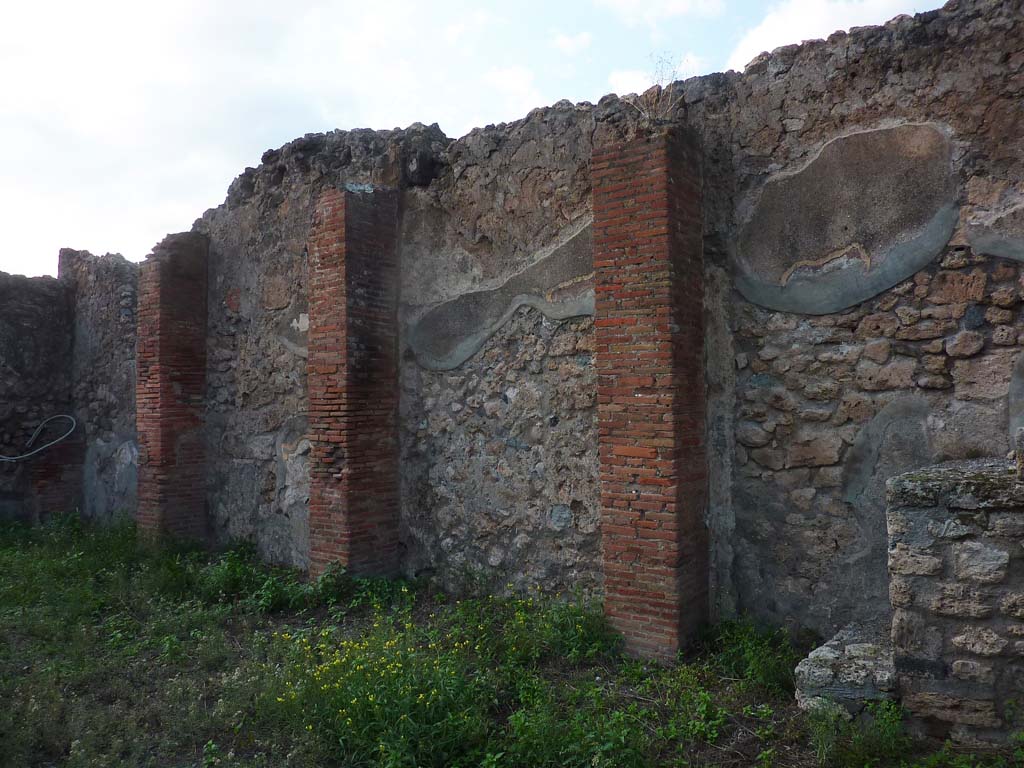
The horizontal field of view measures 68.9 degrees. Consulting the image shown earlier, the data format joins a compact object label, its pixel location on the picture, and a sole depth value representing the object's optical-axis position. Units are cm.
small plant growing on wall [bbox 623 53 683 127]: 472
